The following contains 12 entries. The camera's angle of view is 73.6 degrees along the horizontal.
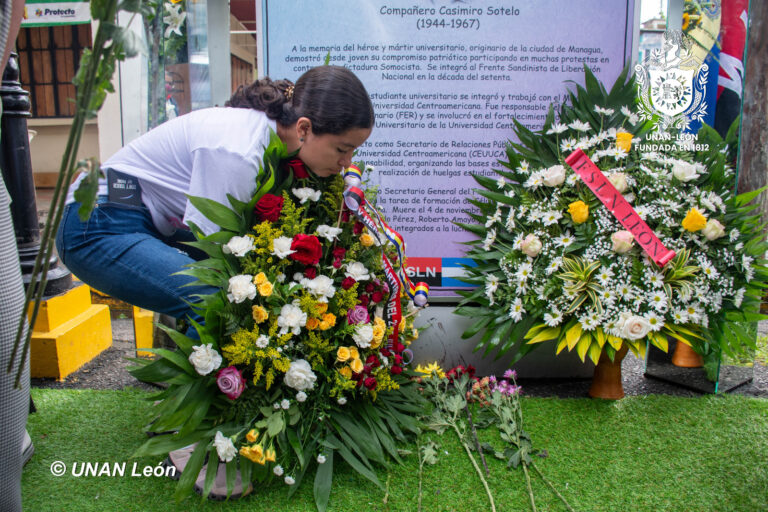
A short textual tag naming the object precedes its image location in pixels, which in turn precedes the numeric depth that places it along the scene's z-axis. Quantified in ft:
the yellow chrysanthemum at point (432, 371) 7.96
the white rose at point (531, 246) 7.58
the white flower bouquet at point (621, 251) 7.14
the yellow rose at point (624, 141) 7.73
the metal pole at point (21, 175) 8.46
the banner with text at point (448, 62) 8.91
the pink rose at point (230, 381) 5.57
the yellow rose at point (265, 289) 5.74
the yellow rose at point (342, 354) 5.98
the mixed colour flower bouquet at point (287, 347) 5.62
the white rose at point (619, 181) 7.37
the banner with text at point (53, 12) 18.81
